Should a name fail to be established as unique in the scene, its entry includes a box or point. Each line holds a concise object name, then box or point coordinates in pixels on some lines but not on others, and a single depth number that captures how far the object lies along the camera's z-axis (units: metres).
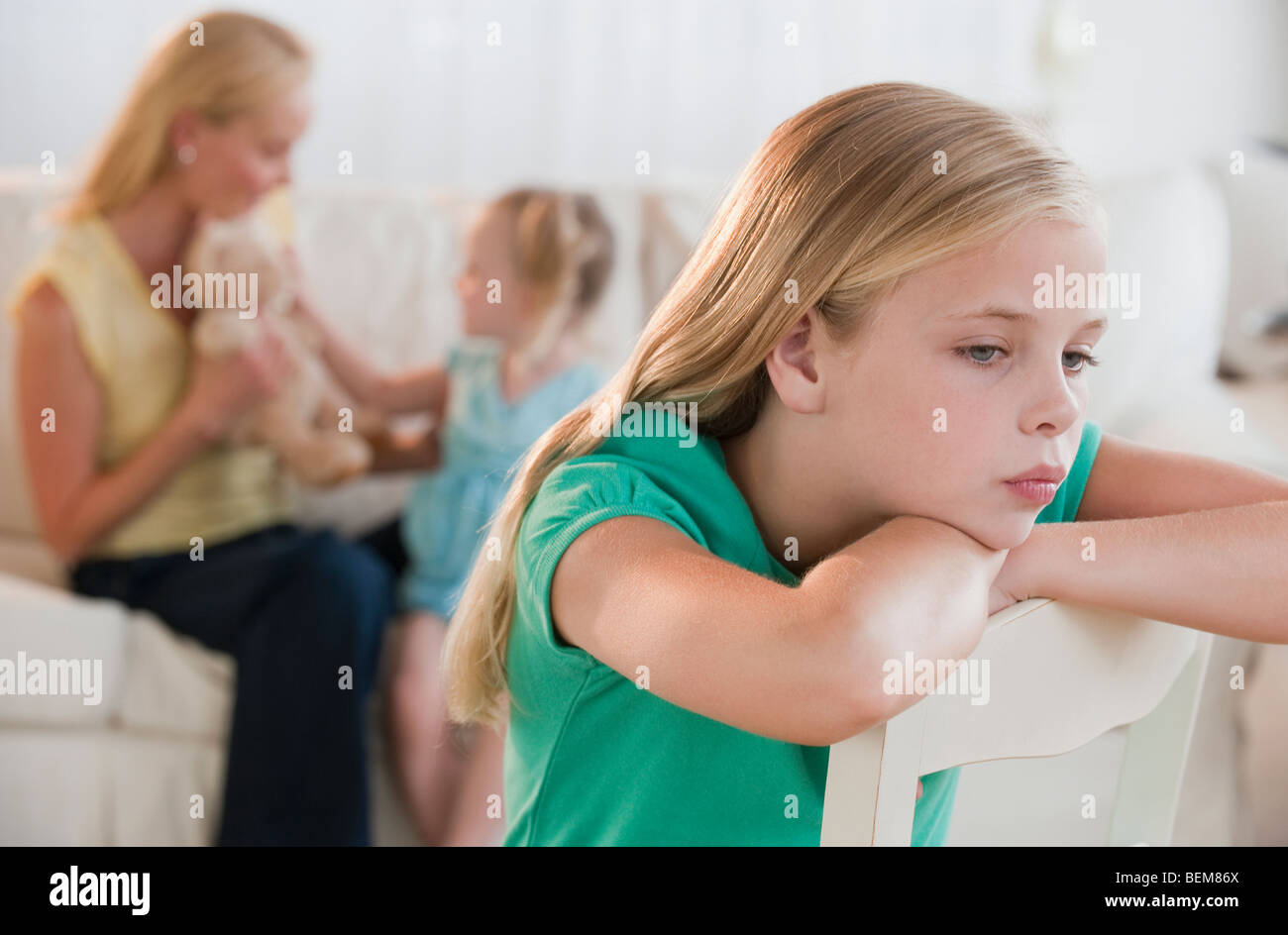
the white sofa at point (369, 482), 1.49
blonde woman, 1.50
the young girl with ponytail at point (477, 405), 1.55
